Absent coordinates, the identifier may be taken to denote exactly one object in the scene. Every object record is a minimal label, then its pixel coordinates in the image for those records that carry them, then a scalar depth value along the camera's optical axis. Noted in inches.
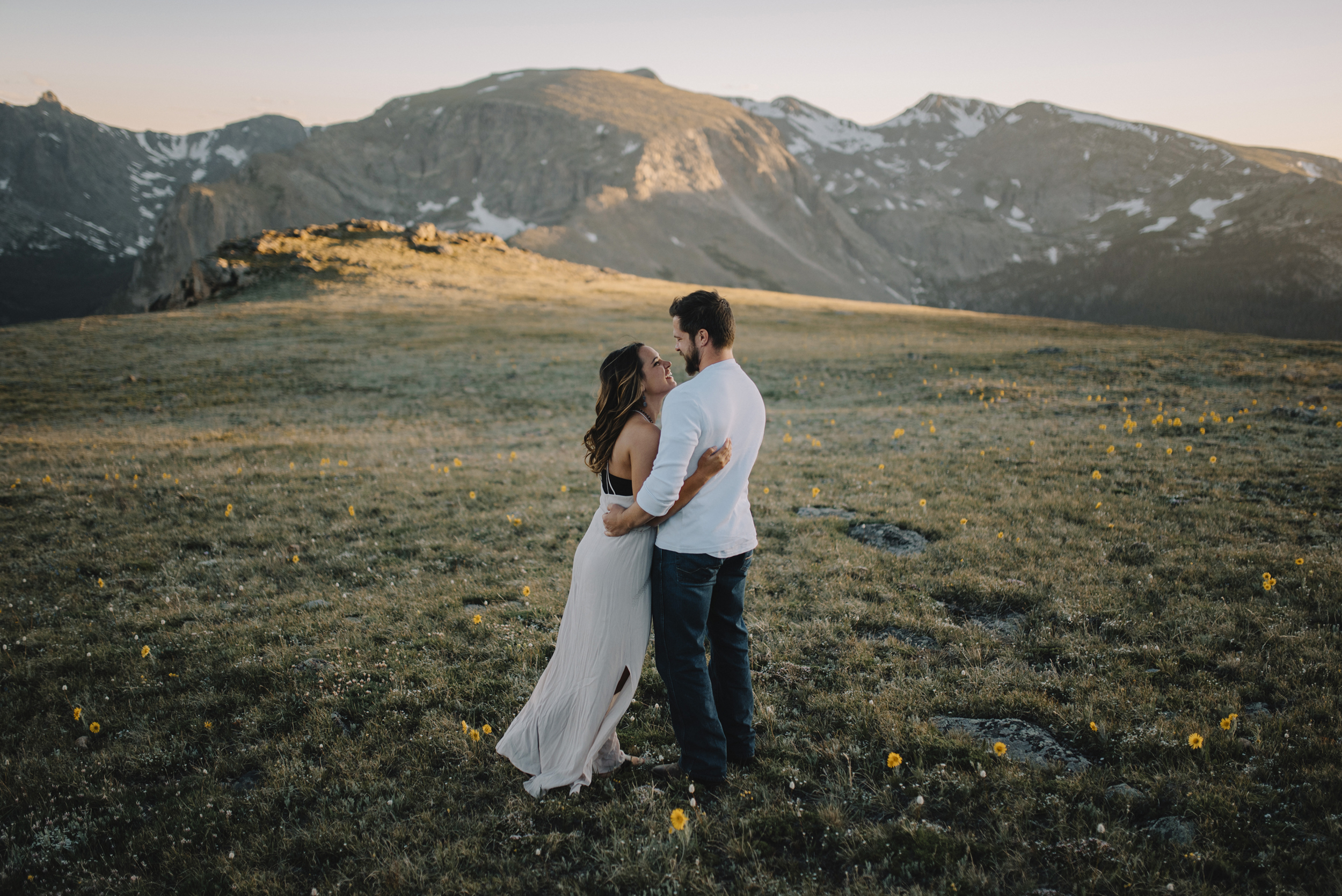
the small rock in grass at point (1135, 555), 339.3
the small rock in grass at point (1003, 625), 279.7
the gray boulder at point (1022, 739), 200.4
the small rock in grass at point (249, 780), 208.1
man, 172.7
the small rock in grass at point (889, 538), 374.9
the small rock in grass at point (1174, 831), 166.6
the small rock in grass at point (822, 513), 434.9
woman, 183.5
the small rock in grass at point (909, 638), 275.3
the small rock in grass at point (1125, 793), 181.2
